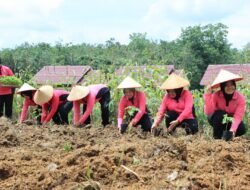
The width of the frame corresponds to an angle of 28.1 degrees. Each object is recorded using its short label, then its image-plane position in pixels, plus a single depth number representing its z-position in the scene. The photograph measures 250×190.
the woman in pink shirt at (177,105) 6.11
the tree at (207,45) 35.25
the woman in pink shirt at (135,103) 6.49
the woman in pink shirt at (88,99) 6.97
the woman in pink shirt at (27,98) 7.49
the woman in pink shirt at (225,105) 5.66
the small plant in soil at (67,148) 4.54
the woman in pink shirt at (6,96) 8.32
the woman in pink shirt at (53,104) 7.21
